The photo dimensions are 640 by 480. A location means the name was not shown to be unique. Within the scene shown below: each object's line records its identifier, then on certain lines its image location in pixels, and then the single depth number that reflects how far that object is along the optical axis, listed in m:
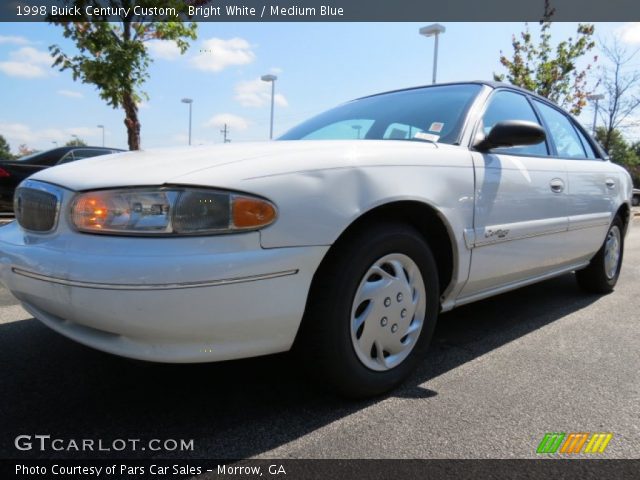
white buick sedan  1.55
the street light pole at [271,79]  23.63
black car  7.66
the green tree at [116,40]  8.19
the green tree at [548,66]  14.11
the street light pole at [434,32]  14.79
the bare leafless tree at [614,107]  15.66
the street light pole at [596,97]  15.83
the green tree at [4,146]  83.73
